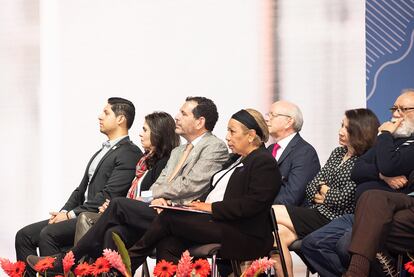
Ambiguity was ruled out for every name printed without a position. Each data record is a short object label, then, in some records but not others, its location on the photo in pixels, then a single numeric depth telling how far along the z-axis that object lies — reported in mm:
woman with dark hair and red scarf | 9467
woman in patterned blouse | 8432
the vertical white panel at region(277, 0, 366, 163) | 11430
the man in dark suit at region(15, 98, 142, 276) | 9407
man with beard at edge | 7010
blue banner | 11016
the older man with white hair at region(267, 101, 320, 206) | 8792
